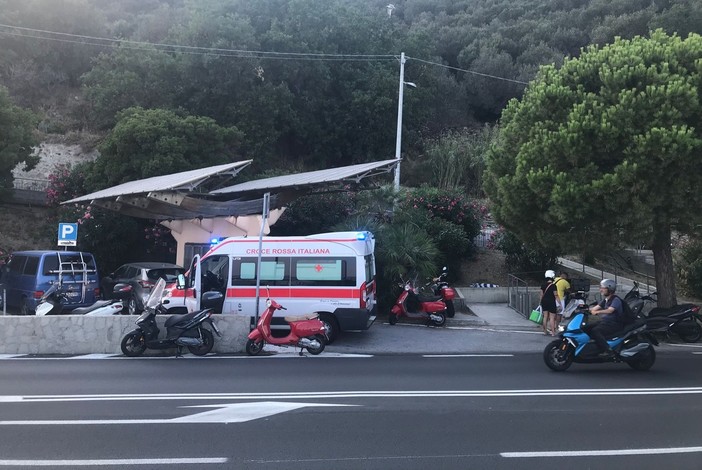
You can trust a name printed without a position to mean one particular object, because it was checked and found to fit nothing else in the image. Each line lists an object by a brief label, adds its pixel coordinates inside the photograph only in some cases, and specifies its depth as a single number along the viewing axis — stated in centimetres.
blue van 1848
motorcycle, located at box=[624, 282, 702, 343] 1578
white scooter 1561
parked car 1916
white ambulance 1541
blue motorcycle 1170
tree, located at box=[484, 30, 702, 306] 1492
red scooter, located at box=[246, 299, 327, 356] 1381
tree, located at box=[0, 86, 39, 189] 2741
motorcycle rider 1170
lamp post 2648
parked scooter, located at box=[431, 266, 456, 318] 1866
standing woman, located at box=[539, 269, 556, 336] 1648
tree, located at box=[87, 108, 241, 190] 2642
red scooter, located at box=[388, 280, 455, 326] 1814
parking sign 1836
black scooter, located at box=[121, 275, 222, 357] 1353
